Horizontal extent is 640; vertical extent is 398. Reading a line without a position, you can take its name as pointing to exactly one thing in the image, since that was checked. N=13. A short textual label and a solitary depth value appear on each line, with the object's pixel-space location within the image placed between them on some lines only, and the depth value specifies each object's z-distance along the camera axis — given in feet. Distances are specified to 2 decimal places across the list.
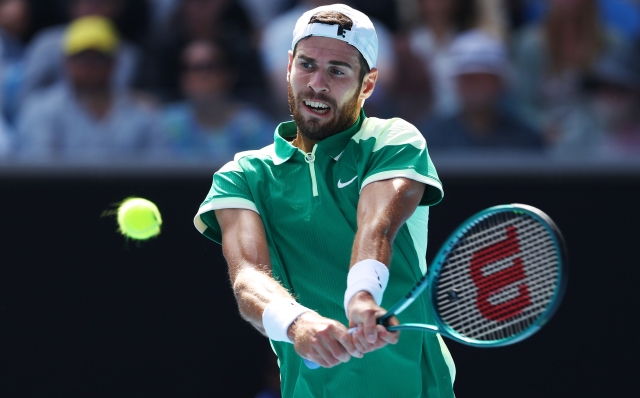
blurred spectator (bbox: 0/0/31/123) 49.83
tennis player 23.15
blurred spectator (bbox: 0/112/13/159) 46.04
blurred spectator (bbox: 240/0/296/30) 53.42
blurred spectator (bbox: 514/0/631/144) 46.16
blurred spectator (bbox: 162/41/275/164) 44.16
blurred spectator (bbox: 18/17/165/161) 45.16
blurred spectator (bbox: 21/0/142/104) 49.70
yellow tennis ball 29.91
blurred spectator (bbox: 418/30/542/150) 44.04
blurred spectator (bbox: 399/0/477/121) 48.89
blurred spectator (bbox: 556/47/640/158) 43.27
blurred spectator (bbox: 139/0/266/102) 48.67
